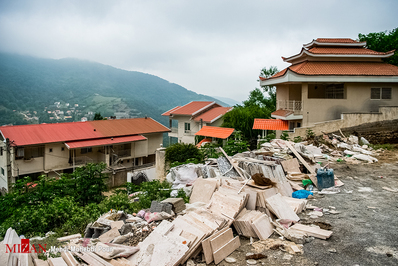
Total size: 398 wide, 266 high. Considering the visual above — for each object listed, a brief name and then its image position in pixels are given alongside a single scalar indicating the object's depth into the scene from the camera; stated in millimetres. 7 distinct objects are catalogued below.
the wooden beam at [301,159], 10070
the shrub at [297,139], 15903
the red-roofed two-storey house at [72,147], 24203
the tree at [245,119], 26997
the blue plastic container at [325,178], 9039
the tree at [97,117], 39250
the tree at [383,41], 26158
